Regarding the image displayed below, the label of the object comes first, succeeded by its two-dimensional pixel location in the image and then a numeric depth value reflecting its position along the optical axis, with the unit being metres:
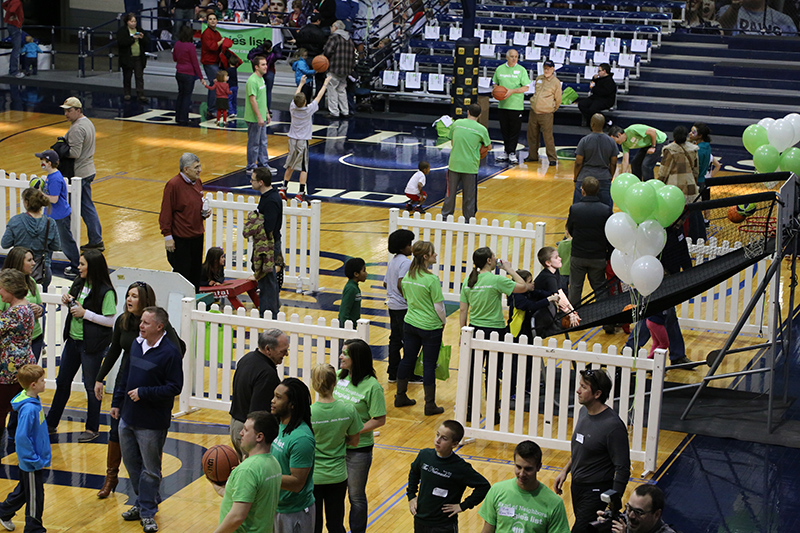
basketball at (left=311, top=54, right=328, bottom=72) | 23.34
